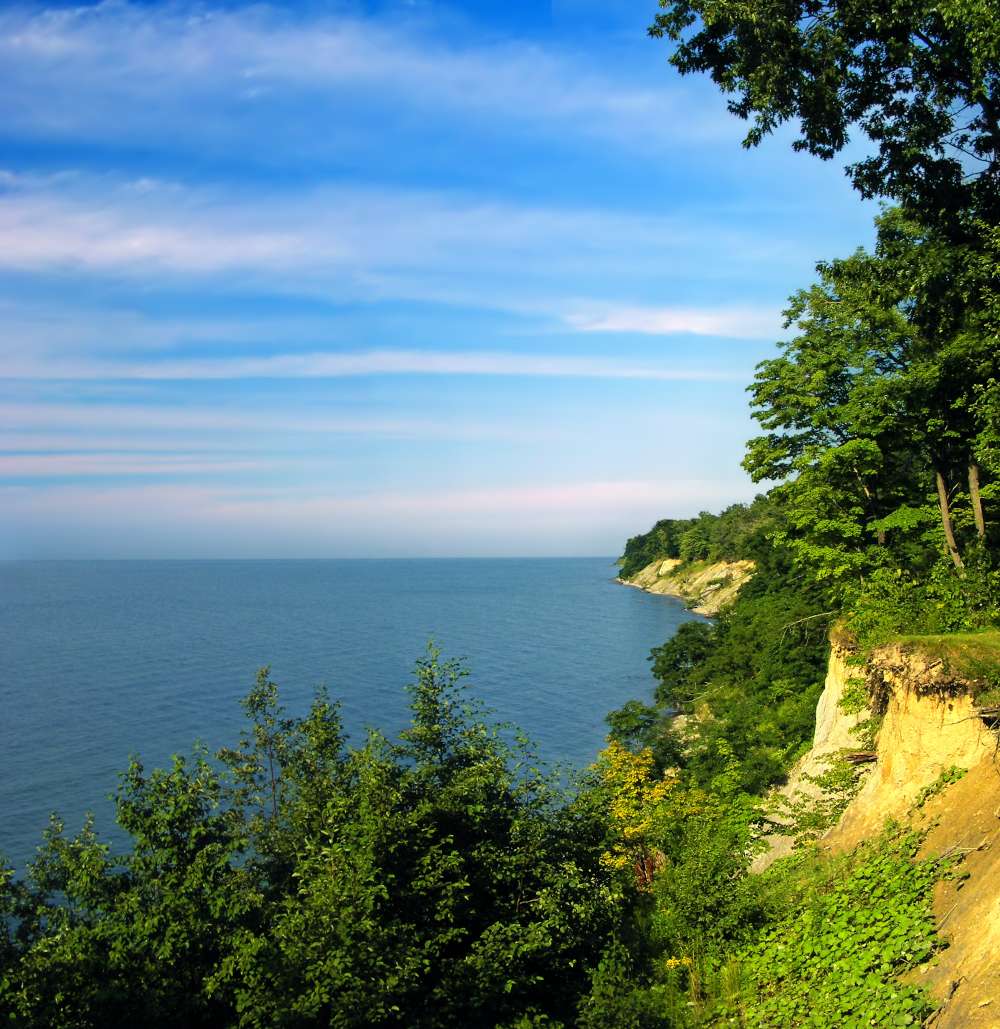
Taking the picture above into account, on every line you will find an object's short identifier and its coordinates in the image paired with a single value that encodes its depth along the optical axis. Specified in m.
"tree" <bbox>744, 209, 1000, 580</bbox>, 19.12
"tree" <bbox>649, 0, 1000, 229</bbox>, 15.00
